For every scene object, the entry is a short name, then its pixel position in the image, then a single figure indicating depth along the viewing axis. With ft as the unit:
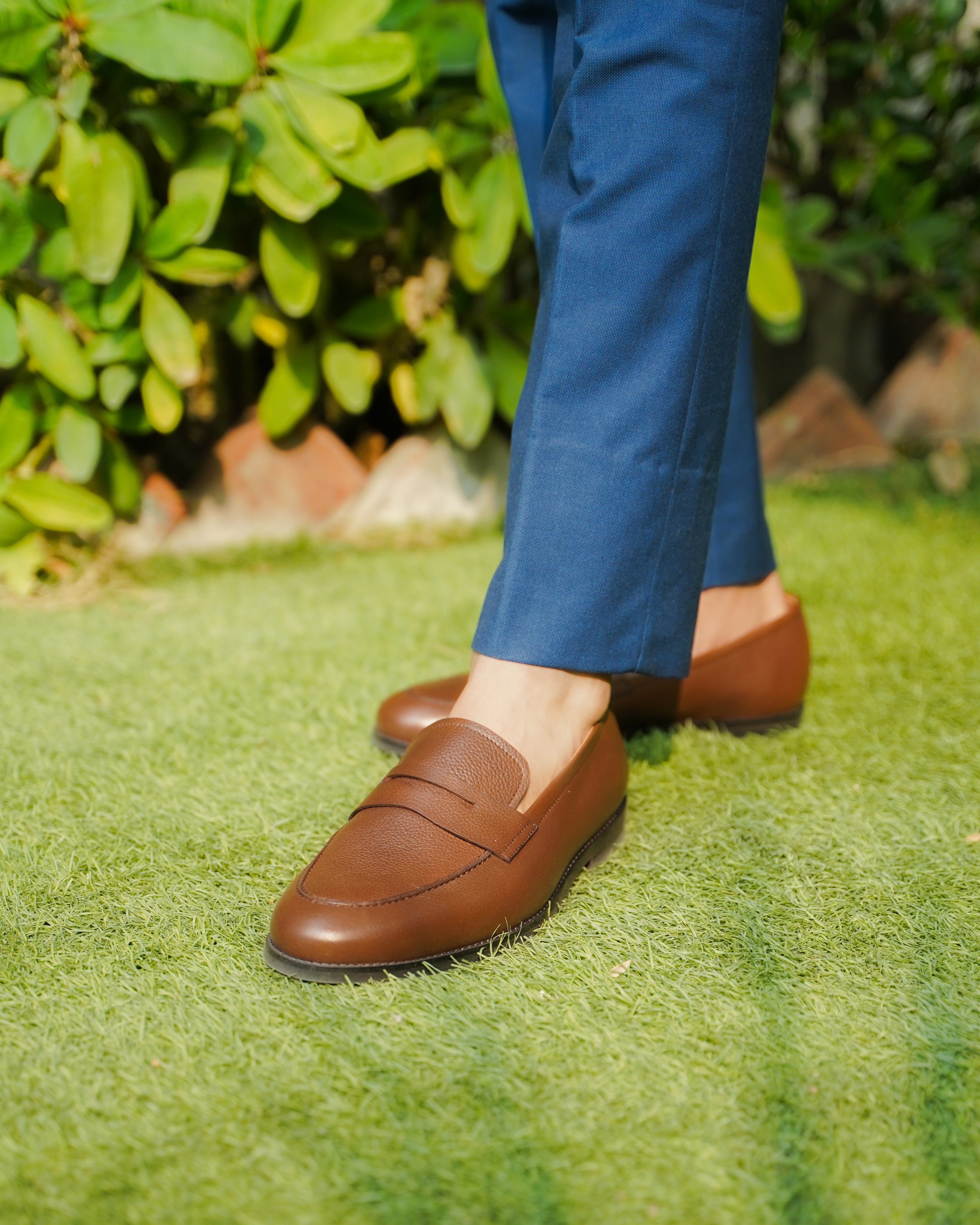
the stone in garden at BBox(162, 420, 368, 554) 6.49
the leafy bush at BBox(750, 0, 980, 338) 8.07
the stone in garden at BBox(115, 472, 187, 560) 6.19
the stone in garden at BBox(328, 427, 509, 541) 6.75
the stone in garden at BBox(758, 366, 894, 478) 8.40
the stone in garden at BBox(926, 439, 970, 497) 7.03
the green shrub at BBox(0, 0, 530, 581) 4.69
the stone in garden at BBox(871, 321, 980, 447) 9.21
